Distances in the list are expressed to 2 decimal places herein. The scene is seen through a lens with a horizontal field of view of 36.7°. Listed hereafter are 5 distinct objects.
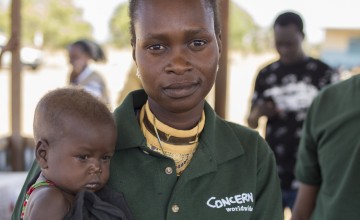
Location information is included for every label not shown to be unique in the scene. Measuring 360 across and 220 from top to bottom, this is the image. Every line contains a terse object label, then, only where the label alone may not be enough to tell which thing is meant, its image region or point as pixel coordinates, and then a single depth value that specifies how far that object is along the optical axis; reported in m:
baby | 1.42
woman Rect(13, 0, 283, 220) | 1.39
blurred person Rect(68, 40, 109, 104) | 5.20
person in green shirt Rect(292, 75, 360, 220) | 1.91
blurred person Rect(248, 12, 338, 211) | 4.14
